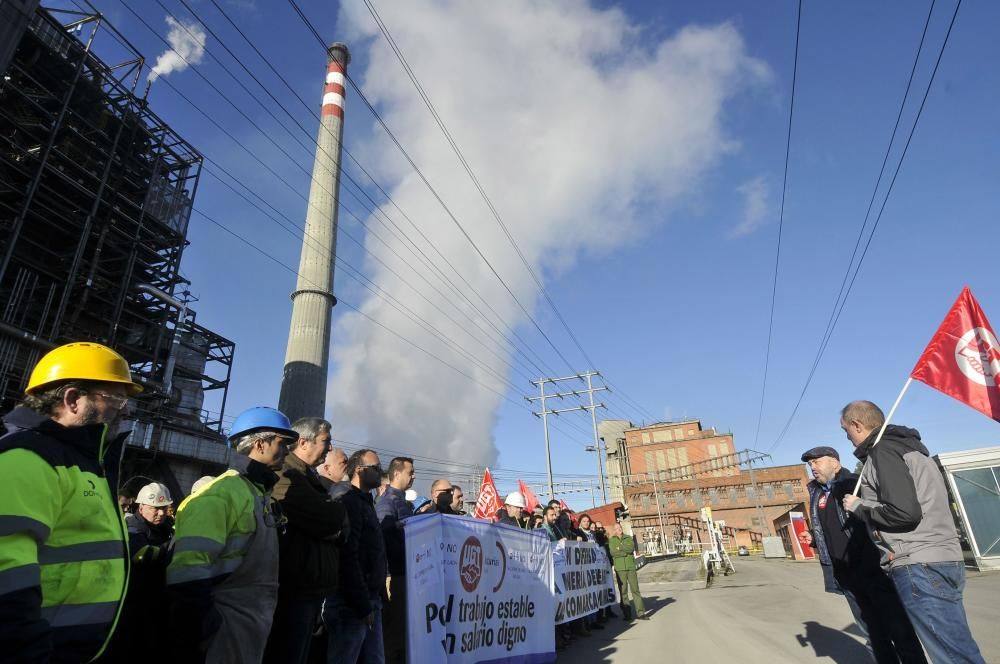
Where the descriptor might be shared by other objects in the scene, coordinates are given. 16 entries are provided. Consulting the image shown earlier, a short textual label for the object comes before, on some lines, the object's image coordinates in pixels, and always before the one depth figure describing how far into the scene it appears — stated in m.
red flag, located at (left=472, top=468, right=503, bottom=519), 12.16
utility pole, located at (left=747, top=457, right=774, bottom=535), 51.94
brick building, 53.44
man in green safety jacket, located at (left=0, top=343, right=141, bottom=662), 1.30
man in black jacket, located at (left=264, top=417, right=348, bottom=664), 2.73
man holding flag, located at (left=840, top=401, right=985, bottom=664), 2.85
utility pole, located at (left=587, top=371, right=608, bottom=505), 30.91
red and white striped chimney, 25.11
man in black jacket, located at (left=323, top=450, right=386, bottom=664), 3.16
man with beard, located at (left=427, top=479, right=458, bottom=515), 5.72
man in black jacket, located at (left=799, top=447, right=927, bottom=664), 3.81
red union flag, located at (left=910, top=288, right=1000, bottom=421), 3.85
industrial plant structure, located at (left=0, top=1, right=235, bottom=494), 21.02
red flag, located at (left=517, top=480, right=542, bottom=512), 12.07
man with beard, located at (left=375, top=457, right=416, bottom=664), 4.10
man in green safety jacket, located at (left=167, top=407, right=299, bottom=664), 1.98
